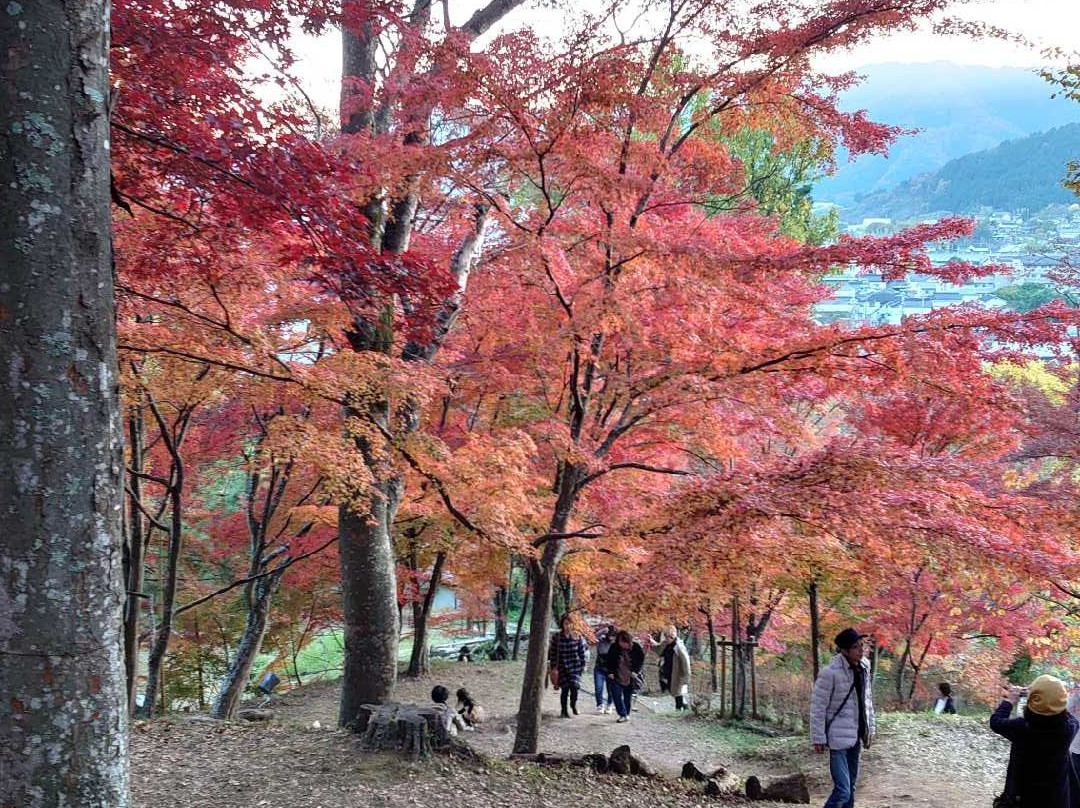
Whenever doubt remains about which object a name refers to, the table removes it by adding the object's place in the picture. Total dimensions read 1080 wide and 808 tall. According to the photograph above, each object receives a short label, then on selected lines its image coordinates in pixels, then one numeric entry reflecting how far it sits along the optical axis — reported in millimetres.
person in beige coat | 11758
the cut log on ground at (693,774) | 6715
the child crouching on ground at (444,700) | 8739
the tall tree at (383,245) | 6496
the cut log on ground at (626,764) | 6395
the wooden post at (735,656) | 12047
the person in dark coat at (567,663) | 10219
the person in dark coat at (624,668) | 9531
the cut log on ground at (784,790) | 6500
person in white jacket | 4809
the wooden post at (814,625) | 10203
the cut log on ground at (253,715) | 9647
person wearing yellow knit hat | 3828
